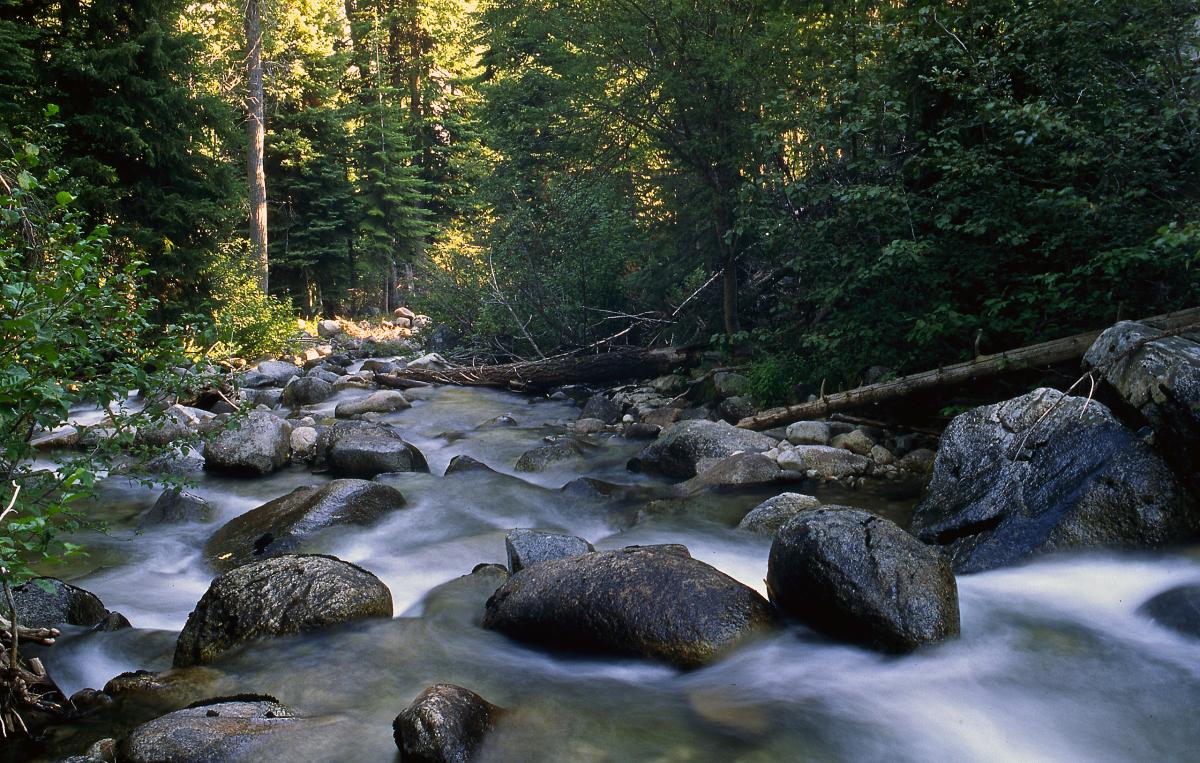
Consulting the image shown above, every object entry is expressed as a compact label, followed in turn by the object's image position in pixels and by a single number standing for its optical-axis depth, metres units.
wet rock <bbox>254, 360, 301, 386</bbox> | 16.22
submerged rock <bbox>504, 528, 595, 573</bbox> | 5.77
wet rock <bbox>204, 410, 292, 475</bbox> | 9.31
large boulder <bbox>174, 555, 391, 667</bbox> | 4.70
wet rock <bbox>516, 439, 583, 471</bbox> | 9.84
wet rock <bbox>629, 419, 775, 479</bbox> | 8.78
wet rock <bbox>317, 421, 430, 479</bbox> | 9.30
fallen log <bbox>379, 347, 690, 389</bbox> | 13.13
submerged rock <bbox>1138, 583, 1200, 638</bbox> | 4.58
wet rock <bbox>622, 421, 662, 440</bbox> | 10.88
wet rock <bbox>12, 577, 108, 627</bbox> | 4.80
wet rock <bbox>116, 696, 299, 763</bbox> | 3.40
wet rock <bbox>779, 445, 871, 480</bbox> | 8.12
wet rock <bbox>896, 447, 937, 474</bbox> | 8.12
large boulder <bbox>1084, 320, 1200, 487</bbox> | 5.28
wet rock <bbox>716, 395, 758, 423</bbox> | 10.45
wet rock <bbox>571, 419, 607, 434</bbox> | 11.65
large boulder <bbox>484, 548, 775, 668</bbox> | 4.56
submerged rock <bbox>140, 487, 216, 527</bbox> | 7.78
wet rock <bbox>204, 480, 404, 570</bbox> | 6.68
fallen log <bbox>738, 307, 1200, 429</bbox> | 6.44
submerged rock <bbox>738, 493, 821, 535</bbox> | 6.72
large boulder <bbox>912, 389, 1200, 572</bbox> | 5.40
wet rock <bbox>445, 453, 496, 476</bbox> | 9.27
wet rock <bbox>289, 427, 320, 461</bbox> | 9.98
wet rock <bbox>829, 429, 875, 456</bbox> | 8.54
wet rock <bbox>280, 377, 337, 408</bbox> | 14.41
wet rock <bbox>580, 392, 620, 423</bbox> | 12.28
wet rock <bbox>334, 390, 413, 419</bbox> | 13.31
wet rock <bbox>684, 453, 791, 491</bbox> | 8.13
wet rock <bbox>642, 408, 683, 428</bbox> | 11.23
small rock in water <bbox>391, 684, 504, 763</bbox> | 3.57
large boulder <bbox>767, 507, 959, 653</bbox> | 4.50
